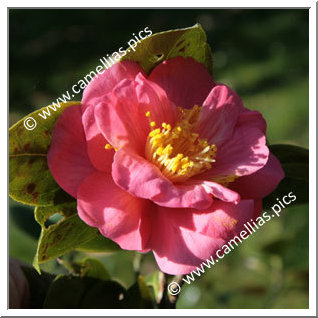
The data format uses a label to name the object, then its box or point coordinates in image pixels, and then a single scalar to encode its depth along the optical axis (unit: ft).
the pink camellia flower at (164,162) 0.99
